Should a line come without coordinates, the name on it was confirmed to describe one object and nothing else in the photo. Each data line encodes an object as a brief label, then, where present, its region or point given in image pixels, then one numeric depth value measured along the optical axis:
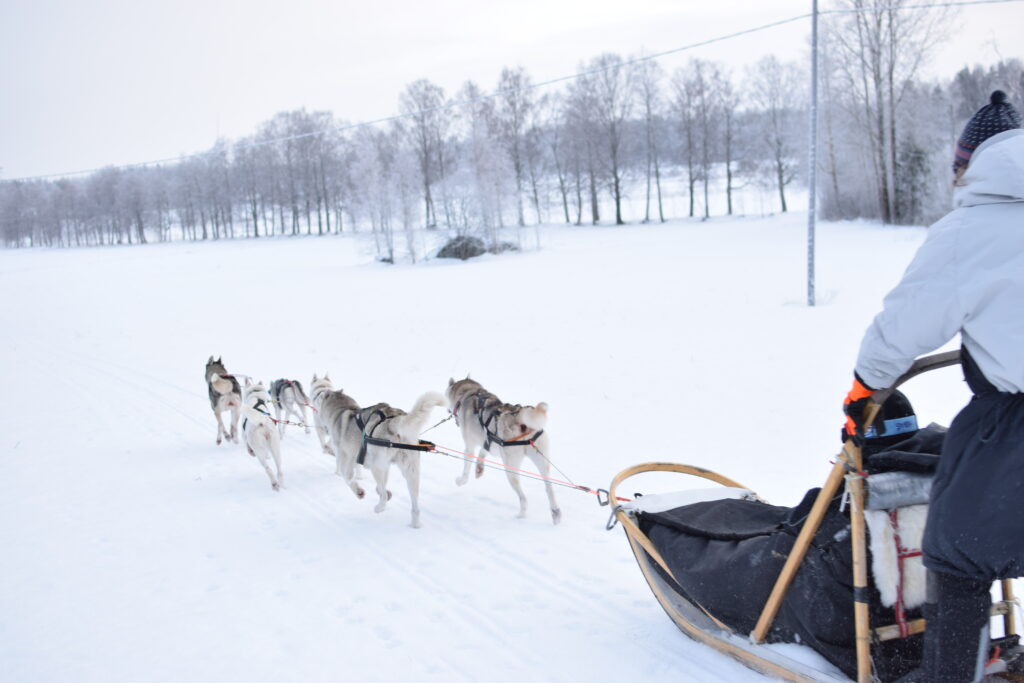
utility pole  12.77
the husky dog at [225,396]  7.83
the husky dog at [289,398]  8.41
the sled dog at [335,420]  5.86
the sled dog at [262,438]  6.39
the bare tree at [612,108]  47.97
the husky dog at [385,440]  5.17
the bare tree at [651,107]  48.56
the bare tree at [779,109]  46.00
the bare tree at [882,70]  28.67
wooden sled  2.48
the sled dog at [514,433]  5.05
